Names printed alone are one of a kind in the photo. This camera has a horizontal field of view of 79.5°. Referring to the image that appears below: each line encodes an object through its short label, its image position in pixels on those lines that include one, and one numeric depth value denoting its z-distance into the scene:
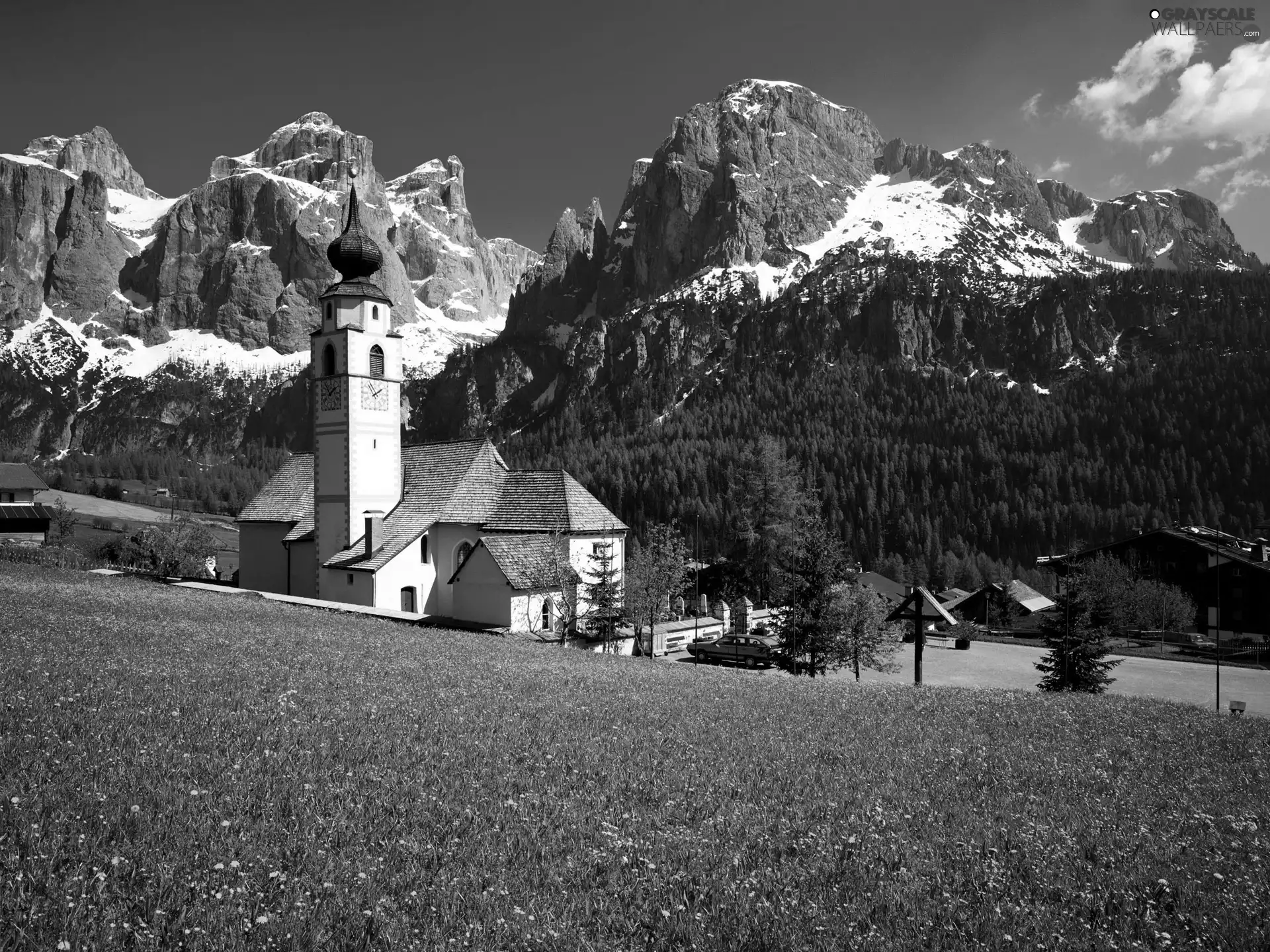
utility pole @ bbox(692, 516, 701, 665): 41.90
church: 36.69
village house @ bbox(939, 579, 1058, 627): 77.38
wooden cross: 26.14
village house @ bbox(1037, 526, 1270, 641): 73.31
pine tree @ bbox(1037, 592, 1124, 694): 28.91
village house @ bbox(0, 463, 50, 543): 68.44
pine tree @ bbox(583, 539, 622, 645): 34.31
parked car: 39.53
